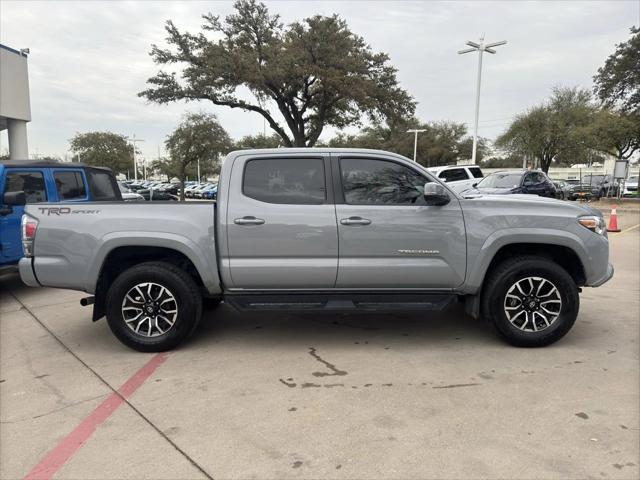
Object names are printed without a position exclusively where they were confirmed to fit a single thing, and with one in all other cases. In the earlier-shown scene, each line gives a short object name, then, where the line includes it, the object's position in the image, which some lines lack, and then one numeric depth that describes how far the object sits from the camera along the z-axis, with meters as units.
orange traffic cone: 14.00
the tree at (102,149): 66.88
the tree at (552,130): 34.78
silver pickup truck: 4.32
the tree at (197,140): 35.94
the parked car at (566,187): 31.35
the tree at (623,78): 23.88
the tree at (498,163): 66.29
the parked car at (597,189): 30.93
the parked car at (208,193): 44.14
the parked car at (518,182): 16.23
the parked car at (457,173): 18.92
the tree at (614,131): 26.73
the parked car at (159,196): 32.22
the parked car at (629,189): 32.07
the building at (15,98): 17.11
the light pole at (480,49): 23.69
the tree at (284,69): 26.03
